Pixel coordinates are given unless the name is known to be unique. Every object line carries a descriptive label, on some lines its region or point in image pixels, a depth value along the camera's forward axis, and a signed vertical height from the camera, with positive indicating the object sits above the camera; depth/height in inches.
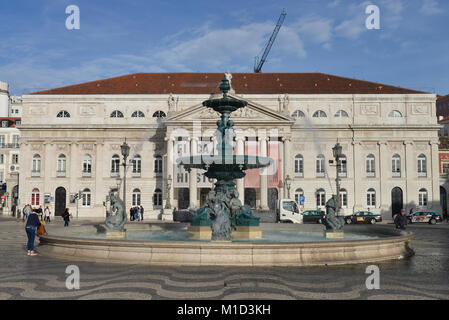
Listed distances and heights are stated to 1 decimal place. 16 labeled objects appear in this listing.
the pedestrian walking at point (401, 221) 733.3 -58.0
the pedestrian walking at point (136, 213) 1448.8 -86.8
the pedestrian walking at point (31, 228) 471.5 -45.1
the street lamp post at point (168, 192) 1621.6 -14.0
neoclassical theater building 1774.1 +178.2
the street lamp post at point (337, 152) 845.8 +73.1
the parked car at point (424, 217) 1413.4 -98.6
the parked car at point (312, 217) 1334.9 -91.9
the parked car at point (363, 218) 1397.6 -100.2
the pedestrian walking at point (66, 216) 1076.5 -69.6
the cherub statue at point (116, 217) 543.2 -36.9
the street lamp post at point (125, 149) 869.5 +81.1
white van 1245.1 -68.9
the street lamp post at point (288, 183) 1566.2 +19.3
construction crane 3415.4 +1028.4
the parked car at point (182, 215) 1349.7 -87.6
